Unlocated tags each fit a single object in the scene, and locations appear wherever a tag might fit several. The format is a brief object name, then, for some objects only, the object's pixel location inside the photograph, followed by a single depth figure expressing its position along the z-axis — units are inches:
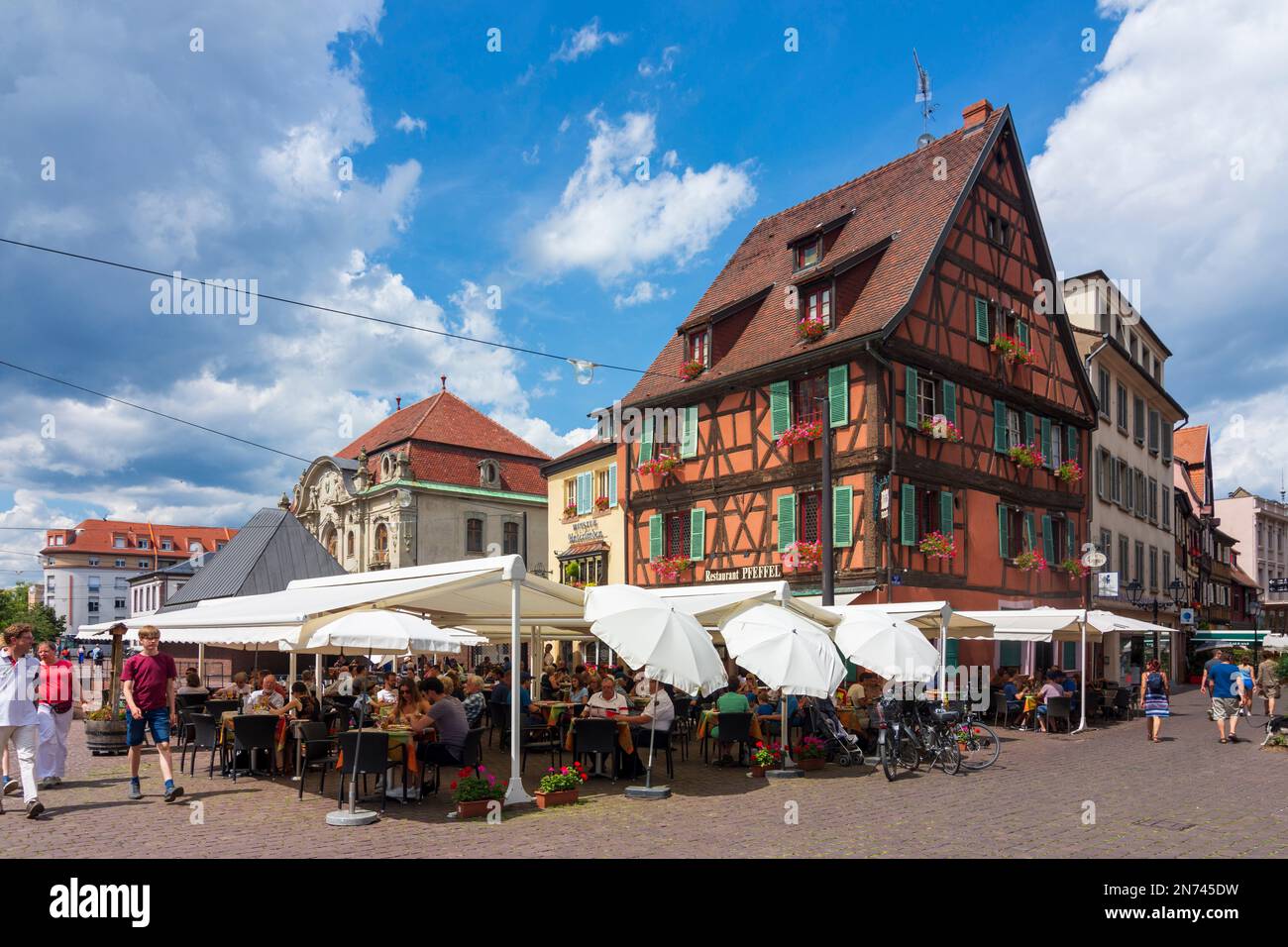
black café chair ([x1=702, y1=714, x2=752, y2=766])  592.1
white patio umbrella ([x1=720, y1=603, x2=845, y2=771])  490.3
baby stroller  601.9
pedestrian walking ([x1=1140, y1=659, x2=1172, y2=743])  759.7
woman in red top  471.5
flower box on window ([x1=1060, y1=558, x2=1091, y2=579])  1197.1
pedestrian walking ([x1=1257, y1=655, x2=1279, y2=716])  878.4
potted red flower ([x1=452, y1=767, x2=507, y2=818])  414.0
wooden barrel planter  647.8
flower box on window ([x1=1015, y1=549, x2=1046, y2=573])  1107.3
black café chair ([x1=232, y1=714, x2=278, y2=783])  496.7
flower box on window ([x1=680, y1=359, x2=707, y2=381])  1164.5
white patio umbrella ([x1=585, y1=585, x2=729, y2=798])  442.0
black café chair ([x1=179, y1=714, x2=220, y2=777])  547.5
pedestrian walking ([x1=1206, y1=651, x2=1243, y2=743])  750.5
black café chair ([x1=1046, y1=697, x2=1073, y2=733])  822.5
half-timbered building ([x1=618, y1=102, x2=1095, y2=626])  975.0
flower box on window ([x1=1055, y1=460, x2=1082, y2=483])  1175.6
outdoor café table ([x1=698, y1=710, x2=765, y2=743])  641.6
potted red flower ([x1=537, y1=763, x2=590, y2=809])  445.5
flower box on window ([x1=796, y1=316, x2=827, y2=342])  1032.2
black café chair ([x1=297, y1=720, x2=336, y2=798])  495.6
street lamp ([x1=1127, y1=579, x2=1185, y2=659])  1306.6
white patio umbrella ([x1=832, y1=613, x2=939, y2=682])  564.7
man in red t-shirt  433.4
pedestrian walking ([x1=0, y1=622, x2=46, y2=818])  400.8
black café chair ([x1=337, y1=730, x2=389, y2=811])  420.2
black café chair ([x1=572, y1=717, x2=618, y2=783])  505.0
